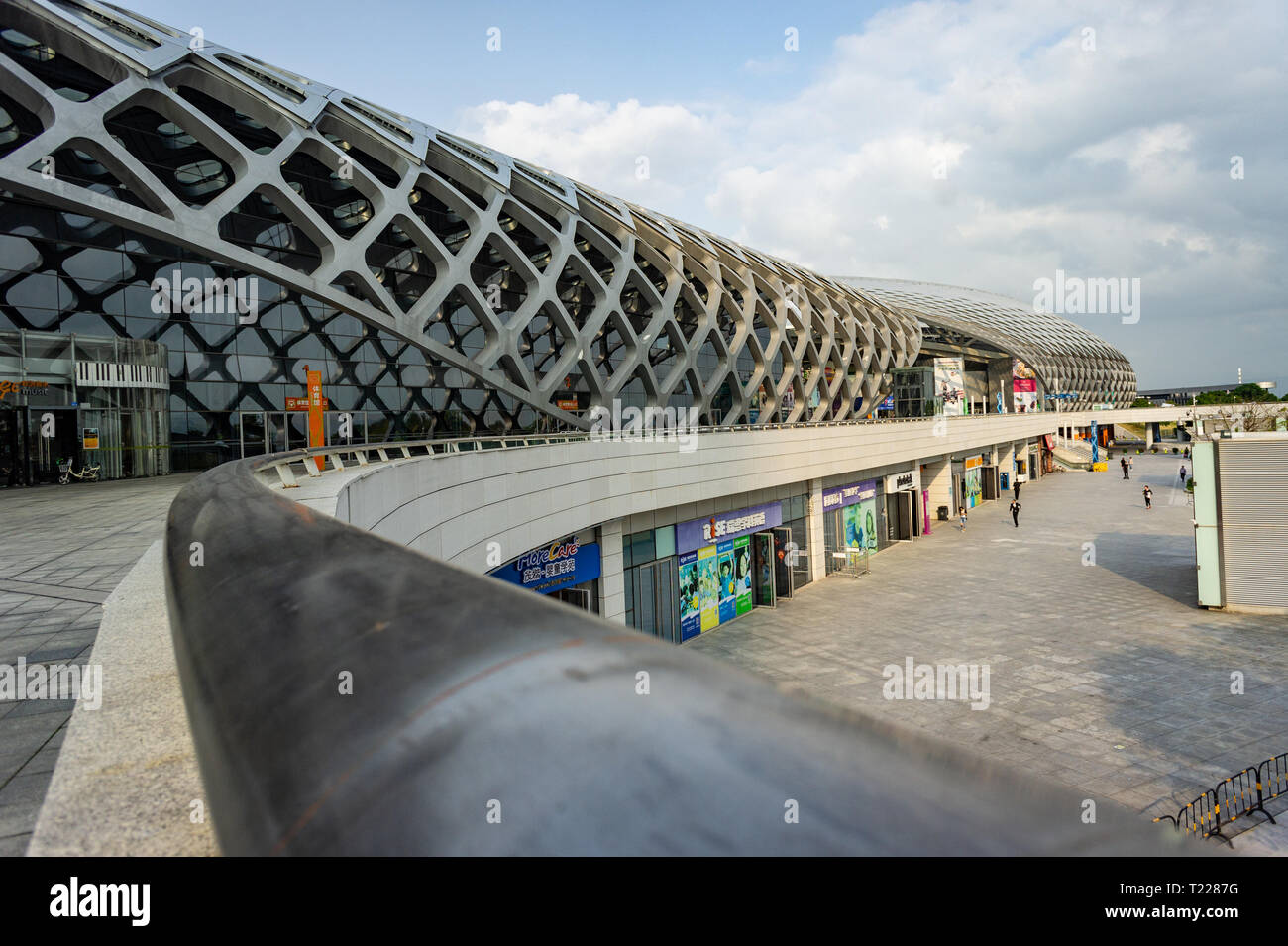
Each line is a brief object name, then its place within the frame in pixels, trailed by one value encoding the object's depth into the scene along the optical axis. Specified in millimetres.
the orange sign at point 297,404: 23938
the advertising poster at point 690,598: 19578
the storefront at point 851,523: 27906
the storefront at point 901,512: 34750
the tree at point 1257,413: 48875
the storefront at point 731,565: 19859
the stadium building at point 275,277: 17594
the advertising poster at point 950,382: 45875
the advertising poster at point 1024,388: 56875
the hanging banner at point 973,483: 46406
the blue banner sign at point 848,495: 28062
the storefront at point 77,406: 17938
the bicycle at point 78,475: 18750
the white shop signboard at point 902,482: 34719
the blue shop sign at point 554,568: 13938
